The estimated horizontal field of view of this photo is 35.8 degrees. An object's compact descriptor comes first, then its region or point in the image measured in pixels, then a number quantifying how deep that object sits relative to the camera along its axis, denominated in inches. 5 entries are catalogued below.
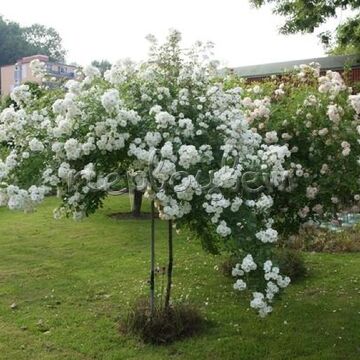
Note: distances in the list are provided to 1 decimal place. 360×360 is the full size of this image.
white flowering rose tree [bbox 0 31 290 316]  151.3
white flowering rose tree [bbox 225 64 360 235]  214.5
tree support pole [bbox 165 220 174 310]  207.6
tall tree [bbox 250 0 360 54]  377.4
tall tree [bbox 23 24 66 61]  3191.4
